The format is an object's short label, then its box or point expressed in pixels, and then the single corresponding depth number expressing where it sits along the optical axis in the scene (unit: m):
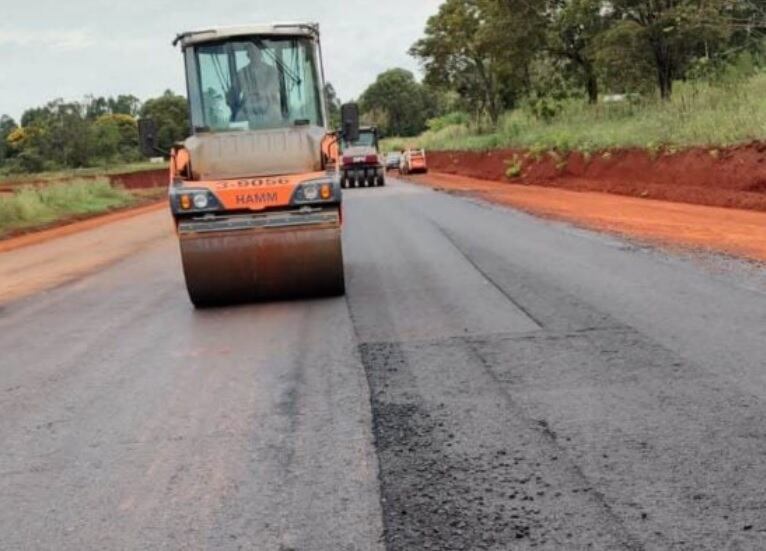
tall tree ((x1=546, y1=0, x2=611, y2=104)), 33.91
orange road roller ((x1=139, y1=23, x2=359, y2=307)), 9.02
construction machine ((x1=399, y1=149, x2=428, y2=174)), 55.81
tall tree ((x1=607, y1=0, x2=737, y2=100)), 26.88
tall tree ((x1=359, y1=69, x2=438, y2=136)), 134.12
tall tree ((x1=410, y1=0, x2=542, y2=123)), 40.22
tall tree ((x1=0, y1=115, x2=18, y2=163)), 105.80
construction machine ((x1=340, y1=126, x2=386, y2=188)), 39.84
